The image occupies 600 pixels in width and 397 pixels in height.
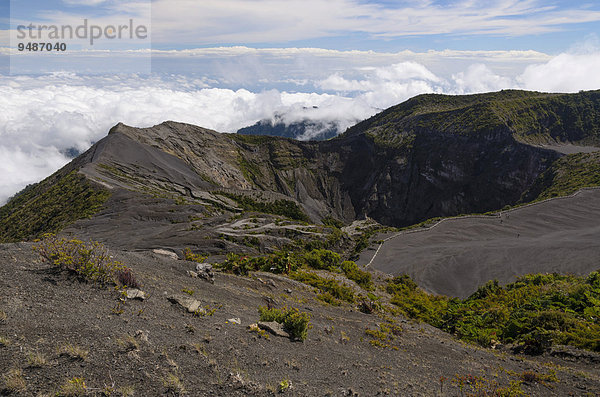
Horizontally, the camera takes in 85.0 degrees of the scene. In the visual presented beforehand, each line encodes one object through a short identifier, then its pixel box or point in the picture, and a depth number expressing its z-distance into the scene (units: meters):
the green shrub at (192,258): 19.95
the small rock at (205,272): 15.77
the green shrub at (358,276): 26.14
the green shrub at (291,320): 11.10
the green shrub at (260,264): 19.52
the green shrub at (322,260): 29.20
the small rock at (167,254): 19.43
